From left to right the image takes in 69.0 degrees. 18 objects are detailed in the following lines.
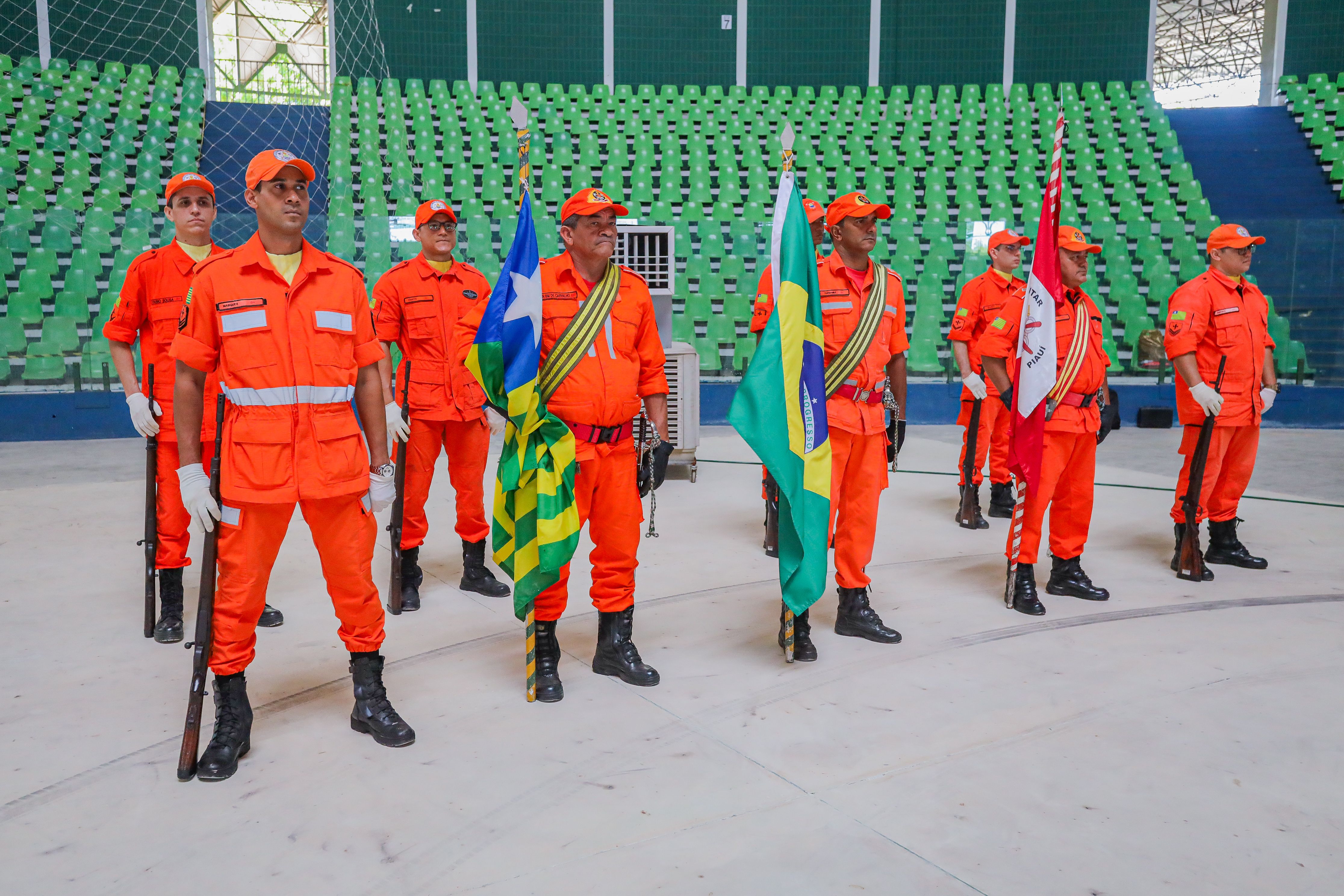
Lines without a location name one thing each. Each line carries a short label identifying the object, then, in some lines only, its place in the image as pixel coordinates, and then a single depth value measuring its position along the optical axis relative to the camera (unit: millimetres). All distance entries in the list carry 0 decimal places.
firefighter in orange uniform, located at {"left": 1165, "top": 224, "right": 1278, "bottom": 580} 4875
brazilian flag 3488
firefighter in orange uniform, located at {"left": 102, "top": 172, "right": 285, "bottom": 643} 3865
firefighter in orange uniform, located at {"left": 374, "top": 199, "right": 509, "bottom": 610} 4422
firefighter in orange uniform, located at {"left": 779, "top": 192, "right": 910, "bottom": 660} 3807
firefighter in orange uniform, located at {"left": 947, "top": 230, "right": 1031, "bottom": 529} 6270
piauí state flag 3162
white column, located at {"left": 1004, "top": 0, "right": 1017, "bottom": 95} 17500
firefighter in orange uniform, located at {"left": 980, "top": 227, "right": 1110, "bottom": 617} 4344
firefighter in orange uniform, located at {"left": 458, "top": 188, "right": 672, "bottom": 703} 3297
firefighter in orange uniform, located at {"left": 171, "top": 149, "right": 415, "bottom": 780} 2725
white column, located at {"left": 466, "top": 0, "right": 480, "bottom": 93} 17297
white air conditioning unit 7371
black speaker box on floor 10508
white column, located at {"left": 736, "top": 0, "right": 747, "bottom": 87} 17719
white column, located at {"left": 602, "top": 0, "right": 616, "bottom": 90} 17516
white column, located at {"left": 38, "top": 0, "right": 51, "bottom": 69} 15375
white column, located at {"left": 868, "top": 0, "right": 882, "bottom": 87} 17672
